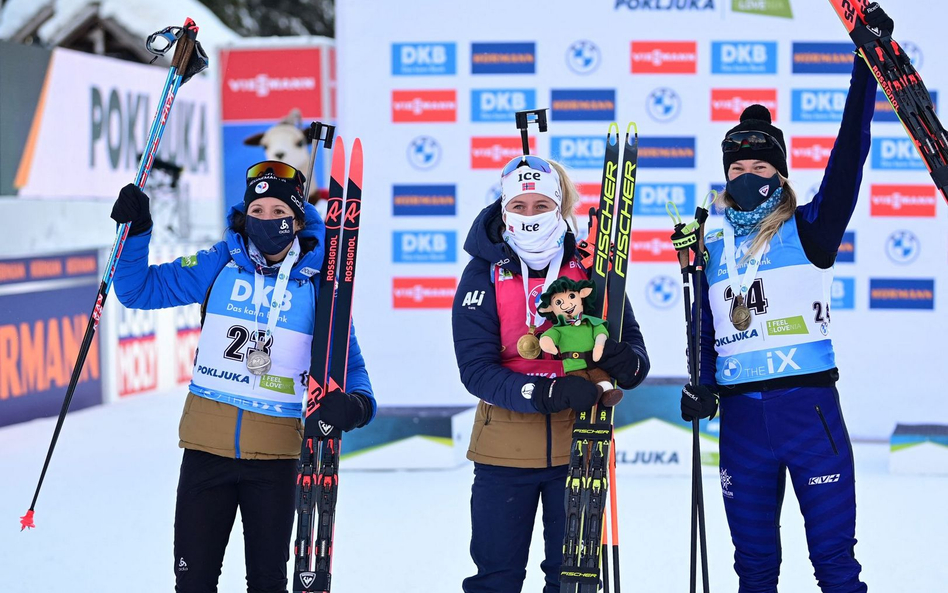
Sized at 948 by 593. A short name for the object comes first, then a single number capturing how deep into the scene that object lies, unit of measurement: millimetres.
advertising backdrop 13586
